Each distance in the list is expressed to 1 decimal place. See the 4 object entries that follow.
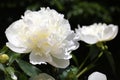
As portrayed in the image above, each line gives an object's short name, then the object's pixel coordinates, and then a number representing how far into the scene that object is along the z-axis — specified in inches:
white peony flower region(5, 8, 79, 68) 26.7
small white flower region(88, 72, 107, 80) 28.0
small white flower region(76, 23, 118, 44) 37.0
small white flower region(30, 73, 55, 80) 26.5
